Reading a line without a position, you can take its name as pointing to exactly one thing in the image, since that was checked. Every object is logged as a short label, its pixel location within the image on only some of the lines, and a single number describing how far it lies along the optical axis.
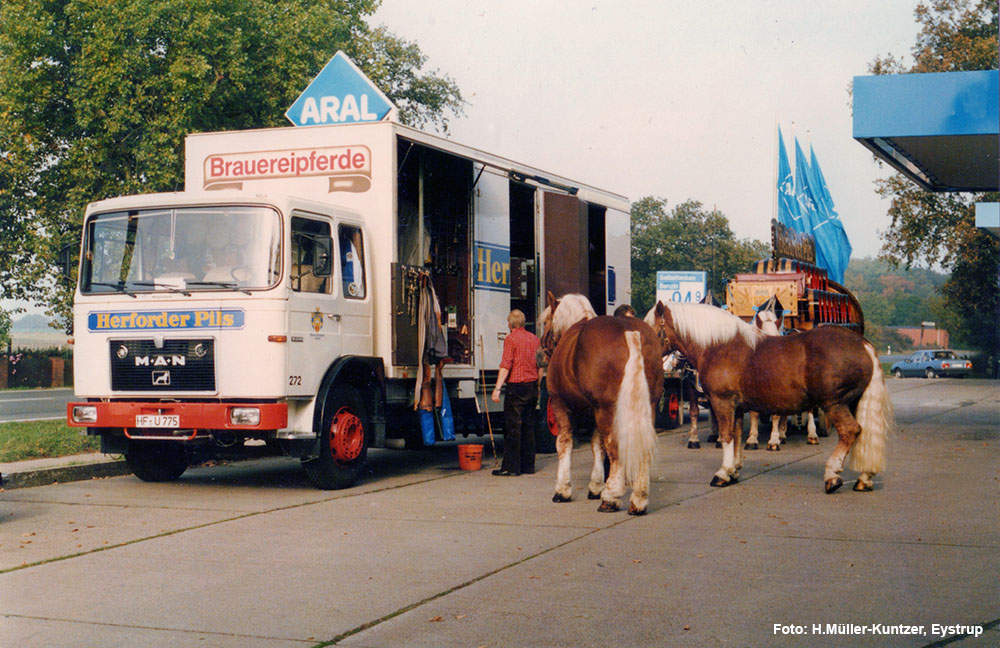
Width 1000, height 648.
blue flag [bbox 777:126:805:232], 23.20
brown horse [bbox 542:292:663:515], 9.29
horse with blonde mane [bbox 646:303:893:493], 10.70
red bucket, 13.23
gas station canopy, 16.66
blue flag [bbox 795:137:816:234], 24.81
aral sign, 16.92
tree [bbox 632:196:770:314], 73.31
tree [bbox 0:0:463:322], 25.45
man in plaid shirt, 12.39
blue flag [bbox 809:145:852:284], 26.91
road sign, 29.20
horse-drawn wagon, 17.62
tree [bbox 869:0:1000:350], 40.20
